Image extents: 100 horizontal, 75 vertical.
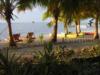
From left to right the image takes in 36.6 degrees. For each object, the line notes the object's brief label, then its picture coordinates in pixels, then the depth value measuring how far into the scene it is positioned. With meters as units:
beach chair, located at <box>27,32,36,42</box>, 11.72
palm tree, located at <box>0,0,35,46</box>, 10.12
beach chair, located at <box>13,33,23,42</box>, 12.07
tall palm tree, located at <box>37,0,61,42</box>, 11.64
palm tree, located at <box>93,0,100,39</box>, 13.58
